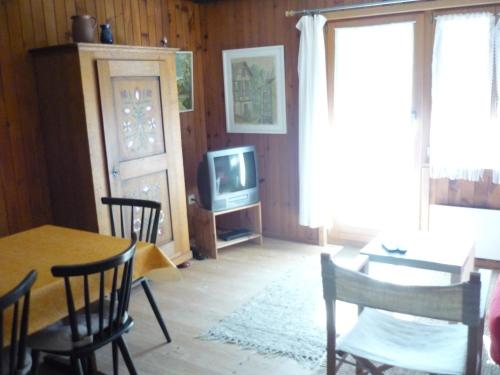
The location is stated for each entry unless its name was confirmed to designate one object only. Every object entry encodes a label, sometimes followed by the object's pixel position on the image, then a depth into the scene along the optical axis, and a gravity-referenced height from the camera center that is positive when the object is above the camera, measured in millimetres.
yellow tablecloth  1950 -676
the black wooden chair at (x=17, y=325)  1622 -742
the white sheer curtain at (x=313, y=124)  4012 -244
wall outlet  4670 -912
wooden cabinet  3158 -143
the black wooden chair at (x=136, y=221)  2769 -777
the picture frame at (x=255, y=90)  4383 +65
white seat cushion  1768 -952
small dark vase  3428 +464
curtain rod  3674 +651
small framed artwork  4438 +186
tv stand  4199 -1136
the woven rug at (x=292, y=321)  2713 -1365
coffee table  2793 -945
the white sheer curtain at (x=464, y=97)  3467 -69
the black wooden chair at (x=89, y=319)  1919 -902
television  4078 -662
